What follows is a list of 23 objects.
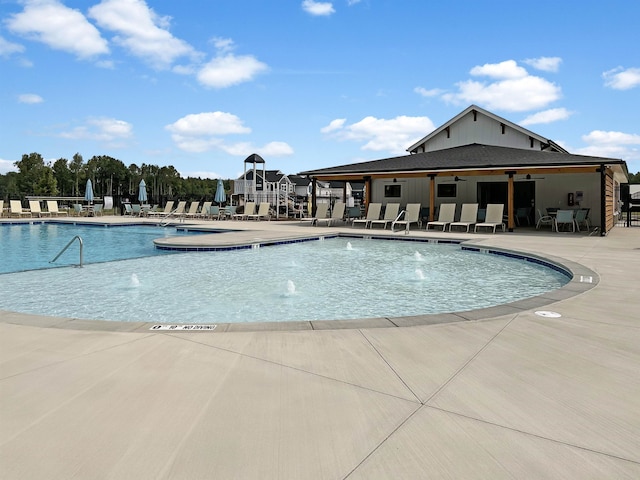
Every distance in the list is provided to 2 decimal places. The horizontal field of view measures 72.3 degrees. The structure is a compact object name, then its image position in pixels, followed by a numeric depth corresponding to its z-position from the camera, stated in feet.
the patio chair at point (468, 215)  50.30
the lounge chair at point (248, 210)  73.31
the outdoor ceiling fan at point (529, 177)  59.41
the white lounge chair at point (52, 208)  81.61
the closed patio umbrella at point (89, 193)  95.30
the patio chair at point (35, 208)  76.89
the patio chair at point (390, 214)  56.29
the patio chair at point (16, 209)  75.35
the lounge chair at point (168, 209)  78.63
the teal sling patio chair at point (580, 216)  49.16
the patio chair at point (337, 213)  61.26
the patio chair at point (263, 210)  71.67
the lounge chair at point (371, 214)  57.27
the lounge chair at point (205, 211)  74.98
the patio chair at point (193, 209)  75.61
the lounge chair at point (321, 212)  60.03
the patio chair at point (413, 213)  54.48
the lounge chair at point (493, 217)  48.56
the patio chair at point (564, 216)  47.14
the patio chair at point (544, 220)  53.87
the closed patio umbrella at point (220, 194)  91.50
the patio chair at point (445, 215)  51.40
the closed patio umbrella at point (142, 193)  100.02
